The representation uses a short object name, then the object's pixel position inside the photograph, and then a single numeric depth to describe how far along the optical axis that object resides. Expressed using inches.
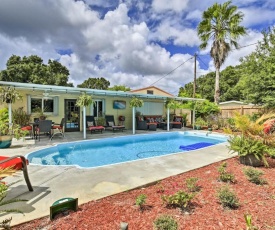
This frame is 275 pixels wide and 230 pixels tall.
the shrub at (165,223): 91.0
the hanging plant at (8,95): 329.4
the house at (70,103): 425.4
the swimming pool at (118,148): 272.4
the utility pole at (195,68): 814.3
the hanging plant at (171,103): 569.0
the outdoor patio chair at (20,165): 129.5
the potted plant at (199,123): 621.9
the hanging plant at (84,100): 407.9
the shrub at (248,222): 82.7
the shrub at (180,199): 112.8
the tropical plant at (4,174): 73.7
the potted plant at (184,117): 705.0
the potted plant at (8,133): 287.0
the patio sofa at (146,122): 578.6
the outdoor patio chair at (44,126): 358.3
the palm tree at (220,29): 642.2
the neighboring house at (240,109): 580.2
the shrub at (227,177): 158.2
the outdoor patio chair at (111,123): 518.9
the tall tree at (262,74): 408.5
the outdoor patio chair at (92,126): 473.4
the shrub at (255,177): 155.7
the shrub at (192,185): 140.7
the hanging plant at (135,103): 499.8
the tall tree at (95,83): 1651.1
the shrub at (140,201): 112.3
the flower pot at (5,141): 285.3
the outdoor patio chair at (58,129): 400.6
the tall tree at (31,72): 976.3
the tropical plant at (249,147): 202.5
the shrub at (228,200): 116.0
